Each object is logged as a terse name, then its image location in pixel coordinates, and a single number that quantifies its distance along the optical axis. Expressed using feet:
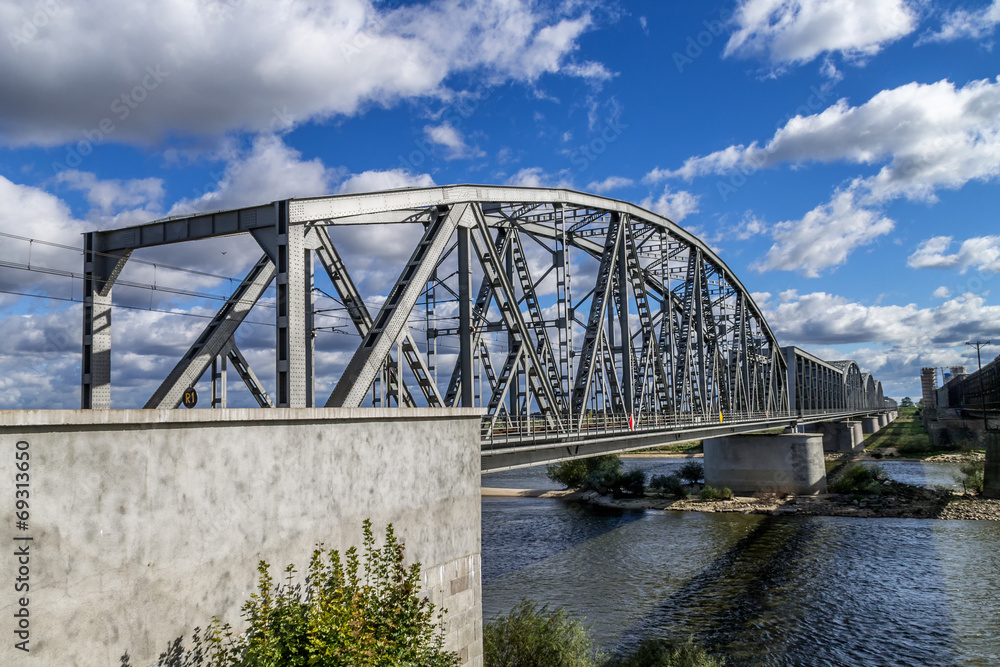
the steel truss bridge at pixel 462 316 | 53.47
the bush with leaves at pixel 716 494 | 180.75
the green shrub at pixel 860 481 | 177.22
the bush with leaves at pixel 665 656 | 59.93
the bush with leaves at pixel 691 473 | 212.43
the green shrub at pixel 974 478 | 168.55
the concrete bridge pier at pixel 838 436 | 324.60
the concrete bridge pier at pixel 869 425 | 444.14
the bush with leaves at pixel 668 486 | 188.24
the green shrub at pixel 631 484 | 192.95
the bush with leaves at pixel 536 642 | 58.18
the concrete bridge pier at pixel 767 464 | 185.47
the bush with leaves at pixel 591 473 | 196.34
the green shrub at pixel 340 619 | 31.32
